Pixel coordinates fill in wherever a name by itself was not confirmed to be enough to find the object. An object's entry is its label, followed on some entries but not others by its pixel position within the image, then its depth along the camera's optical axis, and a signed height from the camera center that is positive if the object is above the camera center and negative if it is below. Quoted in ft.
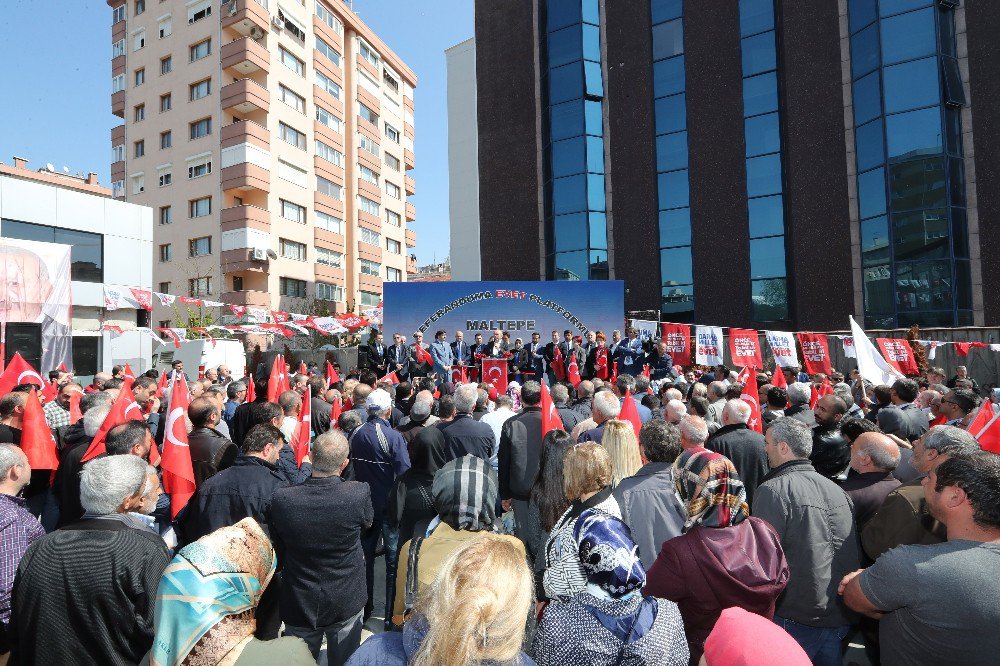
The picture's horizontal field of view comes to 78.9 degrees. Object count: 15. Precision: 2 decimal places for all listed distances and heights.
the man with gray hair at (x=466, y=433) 18.01 -2.46
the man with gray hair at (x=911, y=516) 9.82 -2.96
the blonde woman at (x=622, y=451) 12.96 -2.26
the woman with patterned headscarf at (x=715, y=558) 8.53 -3.06
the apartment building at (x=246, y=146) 132.46 +49.56
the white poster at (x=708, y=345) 44.96 -0.13
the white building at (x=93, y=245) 71.10 +14.88
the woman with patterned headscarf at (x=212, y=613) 6.07 -2.59
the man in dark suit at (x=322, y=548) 11.35 -3.66
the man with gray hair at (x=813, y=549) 10.44 -3.62
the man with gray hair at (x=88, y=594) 8.55 -3.29
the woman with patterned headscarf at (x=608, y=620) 6.78 -3.11
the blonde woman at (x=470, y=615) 5.14 -2.31
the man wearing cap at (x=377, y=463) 17.99 -3.28
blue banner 58.59 +4.13
